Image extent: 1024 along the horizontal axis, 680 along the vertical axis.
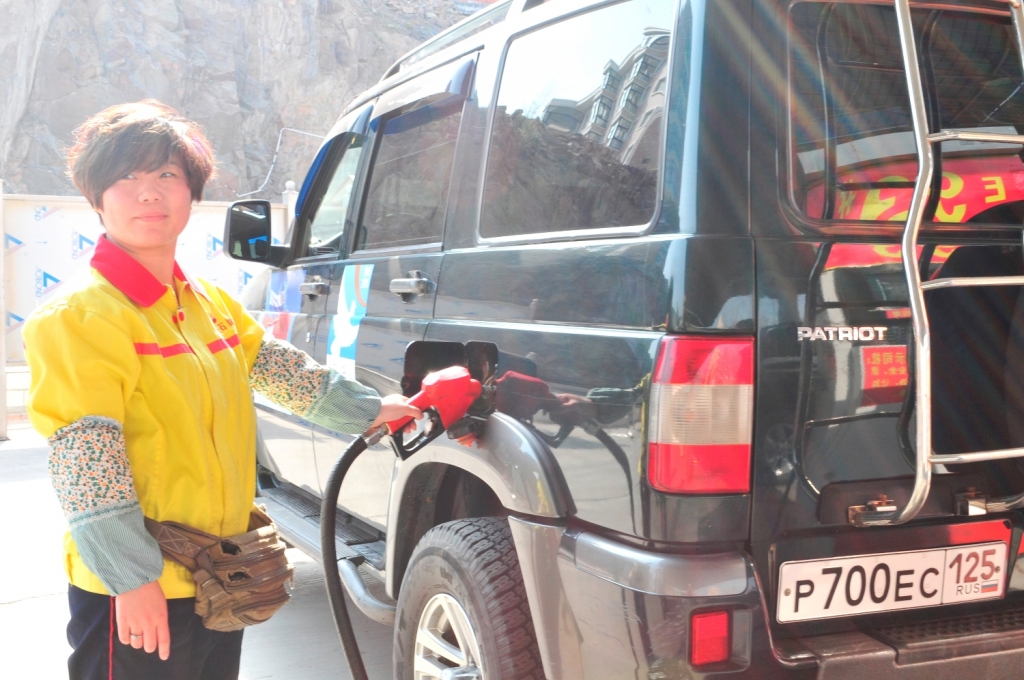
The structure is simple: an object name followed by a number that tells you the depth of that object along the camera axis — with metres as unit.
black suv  1.82
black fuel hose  2.43
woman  1.64
